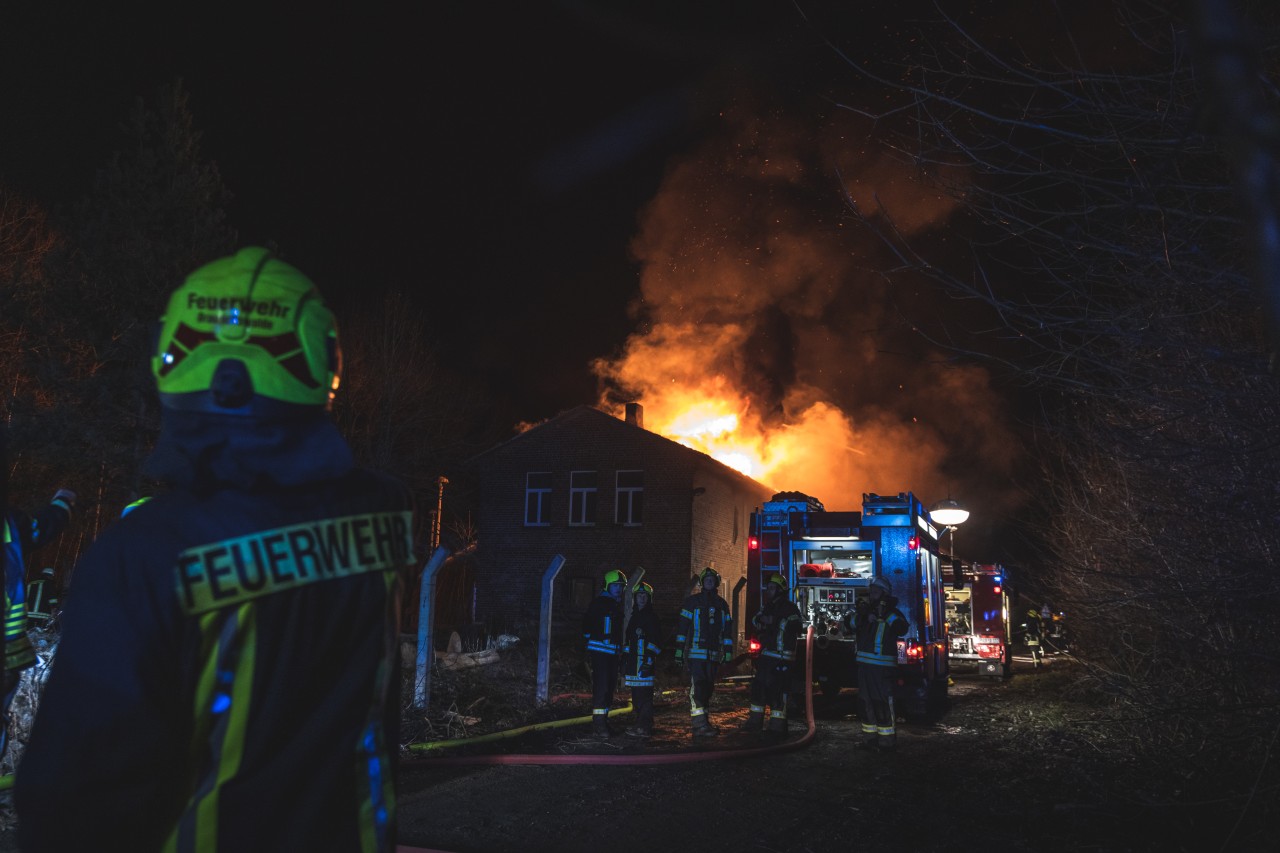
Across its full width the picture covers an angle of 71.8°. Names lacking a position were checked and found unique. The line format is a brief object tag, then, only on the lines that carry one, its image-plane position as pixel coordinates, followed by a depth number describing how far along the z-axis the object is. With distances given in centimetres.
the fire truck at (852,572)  1280
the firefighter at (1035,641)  2266
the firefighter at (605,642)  1018
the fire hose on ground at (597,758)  781
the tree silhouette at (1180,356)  372
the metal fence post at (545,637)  1157
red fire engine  2061
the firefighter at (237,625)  138
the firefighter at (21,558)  546
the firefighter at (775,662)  1093
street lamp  1697
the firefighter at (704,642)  1081
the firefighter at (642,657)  1037
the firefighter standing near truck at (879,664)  1008
